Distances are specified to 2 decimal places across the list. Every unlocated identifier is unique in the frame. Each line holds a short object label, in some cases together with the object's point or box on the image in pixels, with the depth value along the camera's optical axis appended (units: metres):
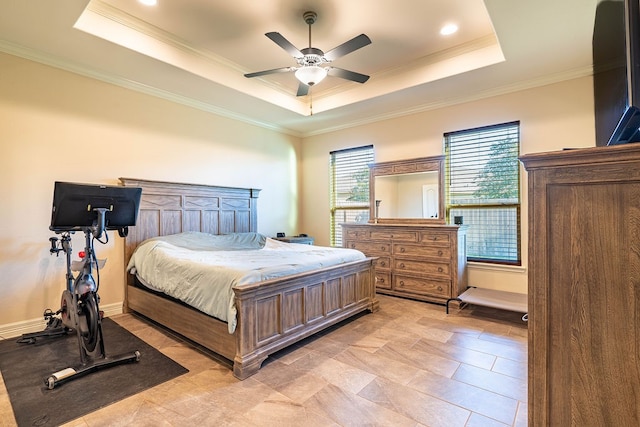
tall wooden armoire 0.93
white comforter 2.51
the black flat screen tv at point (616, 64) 1.02
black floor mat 1.97
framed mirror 4.55
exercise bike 2.24
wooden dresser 4.05
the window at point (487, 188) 4.09
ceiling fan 2.70
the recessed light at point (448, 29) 3.26
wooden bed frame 2.44
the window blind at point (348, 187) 5.53
